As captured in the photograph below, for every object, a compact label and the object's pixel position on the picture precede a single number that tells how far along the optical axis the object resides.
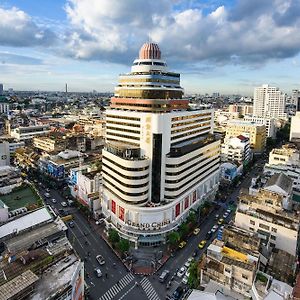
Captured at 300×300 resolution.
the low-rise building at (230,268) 39.16
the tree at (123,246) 52.62
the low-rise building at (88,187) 68.25
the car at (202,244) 56.11
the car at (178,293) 43.62
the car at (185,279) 46.92
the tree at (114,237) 55.25
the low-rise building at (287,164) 79.75
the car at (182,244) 56.03
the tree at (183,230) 58.11
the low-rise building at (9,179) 65.31
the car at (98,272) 47.85
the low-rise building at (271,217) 49.75
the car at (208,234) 59.68
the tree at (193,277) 43.25
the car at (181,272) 48.50
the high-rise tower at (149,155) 56.53
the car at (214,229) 61.91
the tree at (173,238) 54.97
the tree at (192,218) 62.47
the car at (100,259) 51.03
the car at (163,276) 47.25
